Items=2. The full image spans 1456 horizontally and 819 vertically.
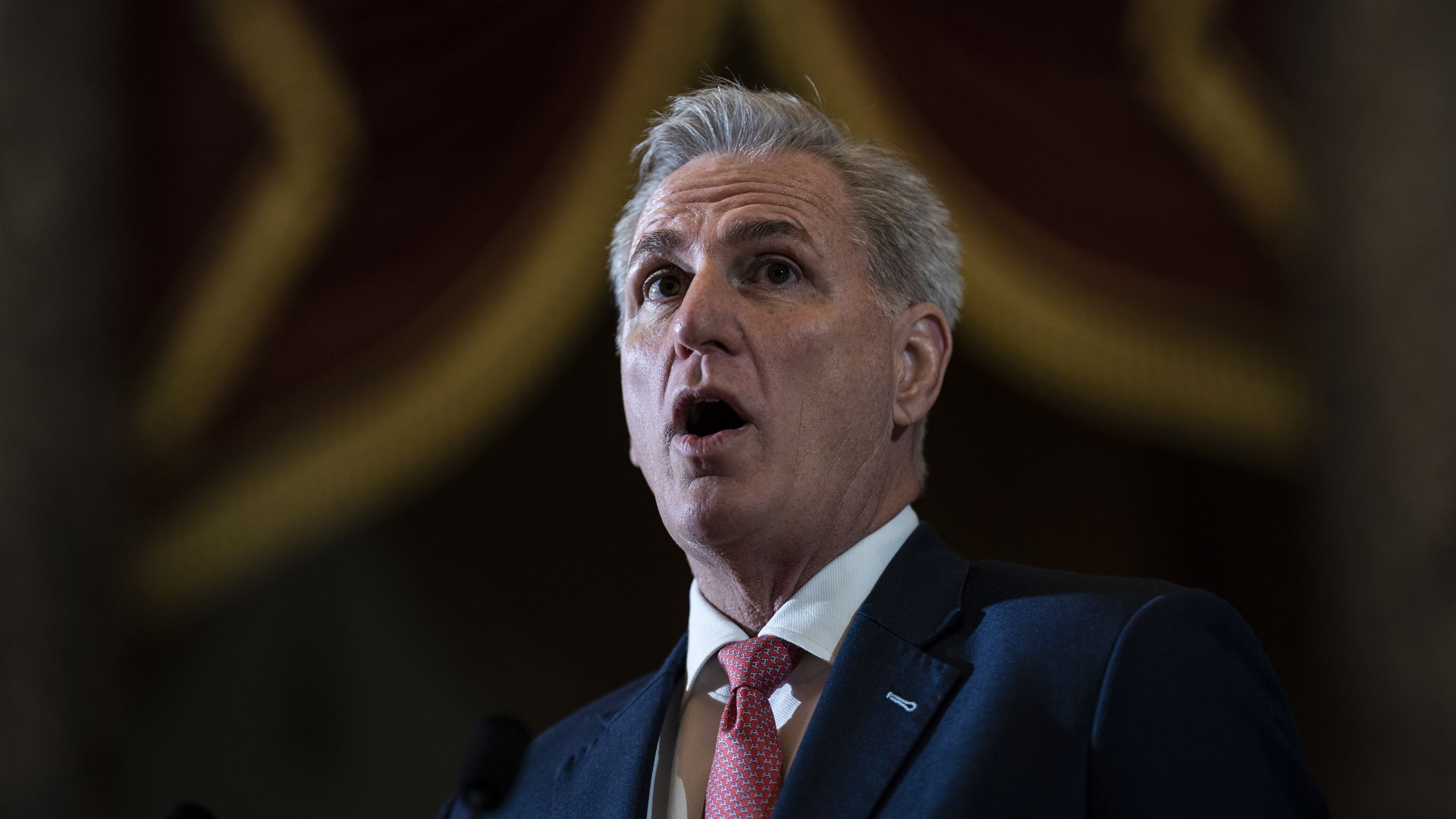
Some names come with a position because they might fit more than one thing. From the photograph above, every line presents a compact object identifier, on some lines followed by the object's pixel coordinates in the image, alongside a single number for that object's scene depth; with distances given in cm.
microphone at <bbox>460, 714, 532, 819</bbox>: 273
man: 262
